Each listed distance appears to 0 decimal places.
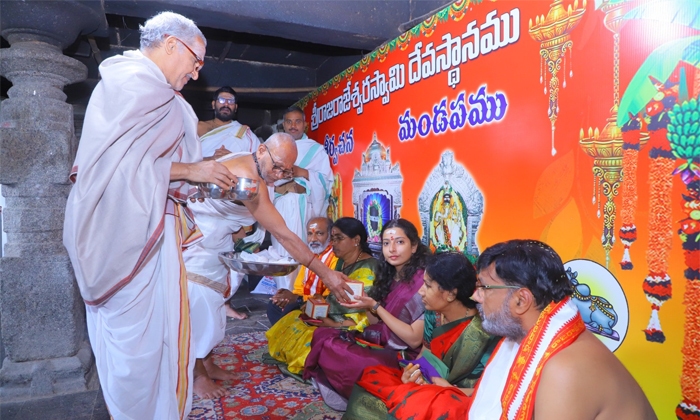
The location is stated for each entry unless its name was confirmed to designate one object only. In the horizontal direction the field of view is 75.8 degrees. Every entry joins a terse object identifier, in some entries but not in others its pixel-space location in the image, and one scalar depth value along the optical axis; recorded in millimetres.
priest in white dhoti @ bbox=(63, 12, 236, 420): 1700
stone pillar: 3275
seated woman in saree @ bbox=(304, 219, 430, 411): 2865
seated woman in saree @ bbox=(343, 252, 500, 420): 2191
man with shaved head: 3184
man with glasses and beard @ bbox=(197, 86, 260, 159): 4594
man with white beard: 4113
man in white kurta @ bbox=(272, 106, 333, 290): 5219
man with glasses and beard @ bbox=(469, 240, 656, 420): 1321
